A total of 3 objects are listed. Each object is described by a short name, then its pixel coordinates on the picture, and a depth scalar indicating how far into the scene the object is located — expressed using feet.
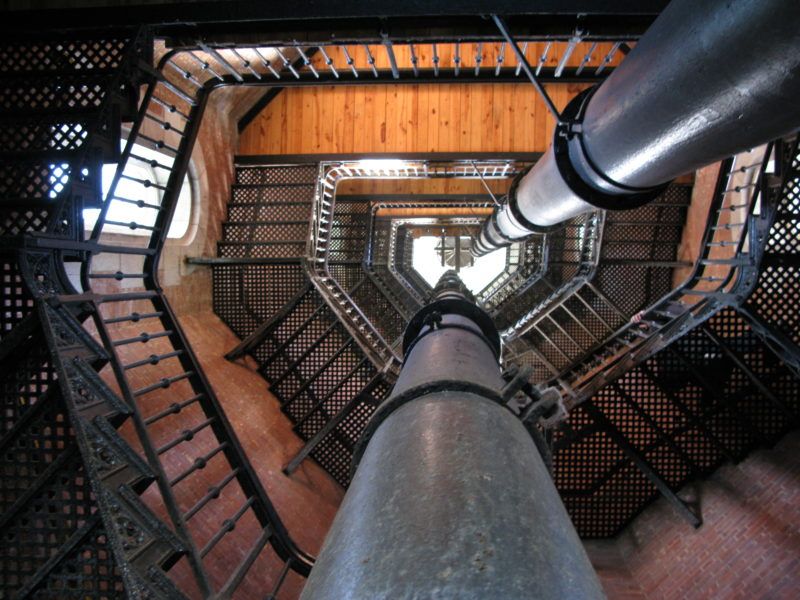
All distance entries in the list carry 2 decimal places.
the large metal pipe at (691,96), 2.86
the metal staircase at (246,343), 8.54
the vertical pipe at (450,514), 2.62
